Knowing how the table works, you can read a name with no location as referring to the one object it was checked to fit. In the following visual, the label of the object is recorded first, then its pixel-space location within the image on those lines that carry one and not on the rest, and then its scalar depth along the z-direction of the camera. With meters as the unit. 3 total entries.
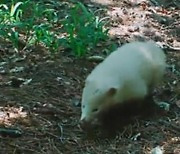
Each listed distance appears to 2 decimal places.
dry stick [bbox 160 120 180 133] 6.53
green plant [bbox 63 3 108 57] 7.86
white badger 5.89
